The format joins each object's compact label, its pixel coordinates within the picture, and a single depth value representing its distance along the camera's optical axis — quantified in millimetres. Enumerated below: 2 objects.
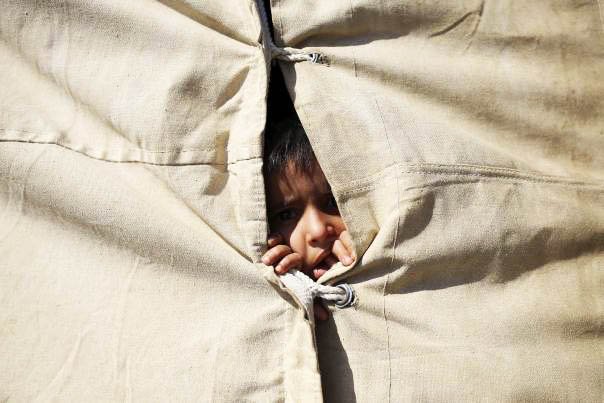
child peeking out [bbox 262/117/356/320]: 1884
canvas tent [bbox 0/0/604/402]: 1790
